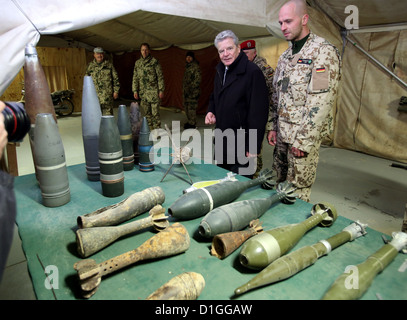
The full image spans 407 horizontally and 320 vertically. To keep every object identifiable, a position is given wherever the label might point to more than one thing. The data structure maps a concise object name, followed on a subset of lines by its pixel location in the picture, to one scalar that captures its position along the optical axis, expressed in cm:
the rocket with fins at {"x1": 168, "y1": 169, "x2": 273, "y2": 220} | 113
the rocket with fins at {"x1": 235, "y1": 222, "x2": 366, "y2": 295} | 80
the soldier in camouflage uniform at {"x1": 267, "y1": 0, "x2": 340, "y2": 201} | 182
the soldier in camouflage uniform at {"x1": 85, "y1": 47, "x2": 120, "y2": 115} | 590
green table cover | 81
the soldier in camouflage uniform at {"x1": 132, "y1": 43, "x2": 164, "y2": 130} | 572
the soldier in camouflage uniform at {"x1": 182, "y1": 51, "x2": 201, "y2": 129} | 655
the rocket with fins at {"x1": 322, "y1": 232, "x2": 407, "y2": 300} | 74
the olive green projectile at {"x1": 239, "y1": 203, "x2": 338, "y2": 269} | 85
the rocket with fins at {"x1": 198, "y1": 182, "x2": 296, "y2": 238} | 100
